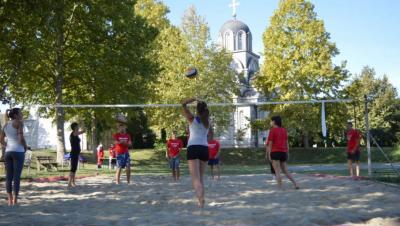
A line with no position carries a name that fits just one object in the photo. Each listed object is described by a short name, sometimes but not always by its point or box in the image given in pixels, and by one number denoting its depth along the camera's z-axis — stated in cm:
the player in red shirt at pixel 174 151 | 1406
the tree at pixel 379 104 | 4838
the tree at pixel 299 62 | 3359
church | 5562
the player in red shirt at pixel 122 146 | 1245
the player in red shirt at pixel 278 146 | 1077
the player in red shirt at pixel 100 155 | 2500
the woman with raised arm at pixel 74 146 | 1195
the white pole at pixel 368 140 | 1361
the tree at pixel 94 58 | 2309
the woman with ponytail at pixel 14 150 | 880
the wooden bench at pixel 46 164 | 2050
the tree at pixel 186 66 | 3581
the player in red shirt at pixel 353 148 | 1337
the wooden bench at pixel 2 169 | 1919
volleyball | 1122
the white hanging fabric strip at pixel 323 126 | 1513
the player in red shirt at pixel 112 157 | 2426
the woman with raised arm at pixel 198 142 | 777
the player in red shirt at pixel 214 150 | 1411
